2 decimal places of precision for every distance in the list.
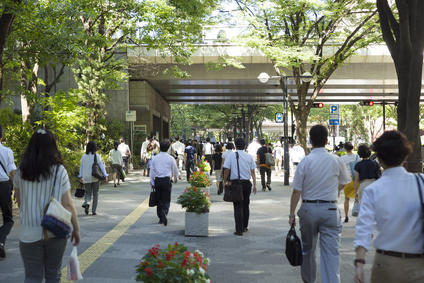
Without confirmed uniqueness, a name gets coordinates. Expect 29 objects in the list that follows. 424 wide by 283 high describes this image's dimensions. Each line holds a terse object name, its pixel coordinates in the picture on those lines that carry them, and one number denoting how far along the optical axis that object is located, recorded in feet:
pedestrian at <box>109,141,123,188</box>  60.18
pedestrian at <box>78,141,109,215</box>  36.01
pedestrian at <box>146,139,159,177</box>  63.16
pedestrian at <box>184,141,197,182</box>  66.28
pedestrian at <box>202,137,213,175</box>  77.25
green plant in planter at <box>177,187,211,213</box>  29.78
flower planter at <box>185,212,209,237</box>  29.35
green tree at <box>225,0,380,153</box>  60.23
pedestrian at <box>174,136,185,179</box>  73.77
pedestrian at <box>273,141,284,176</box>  86.28
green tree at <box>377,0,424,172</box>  24.54
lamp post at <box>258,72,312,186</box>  64.80
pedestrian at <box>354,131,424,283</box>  10.01
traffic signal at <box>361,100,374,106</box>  94.22
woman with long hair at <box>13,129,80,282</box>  12.87
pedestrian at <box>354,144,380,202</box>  29.22
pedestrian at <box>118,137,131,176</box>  71.87
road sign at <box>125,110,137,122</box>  86.74
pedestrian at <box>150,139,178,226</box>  32.68
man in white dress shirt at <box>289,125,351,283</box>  16.10
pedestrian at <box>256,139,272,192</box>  56.85
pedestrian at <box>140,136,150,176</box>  73.62
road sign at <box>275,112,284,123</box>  103.58
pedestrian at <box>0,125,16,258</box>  22.67
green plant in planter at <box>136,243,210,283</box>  11.59
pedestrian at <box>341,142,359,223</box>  33.01
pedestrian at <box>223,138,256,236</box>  29.22
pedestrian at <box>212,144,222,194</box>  55.31
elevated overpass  94.38
